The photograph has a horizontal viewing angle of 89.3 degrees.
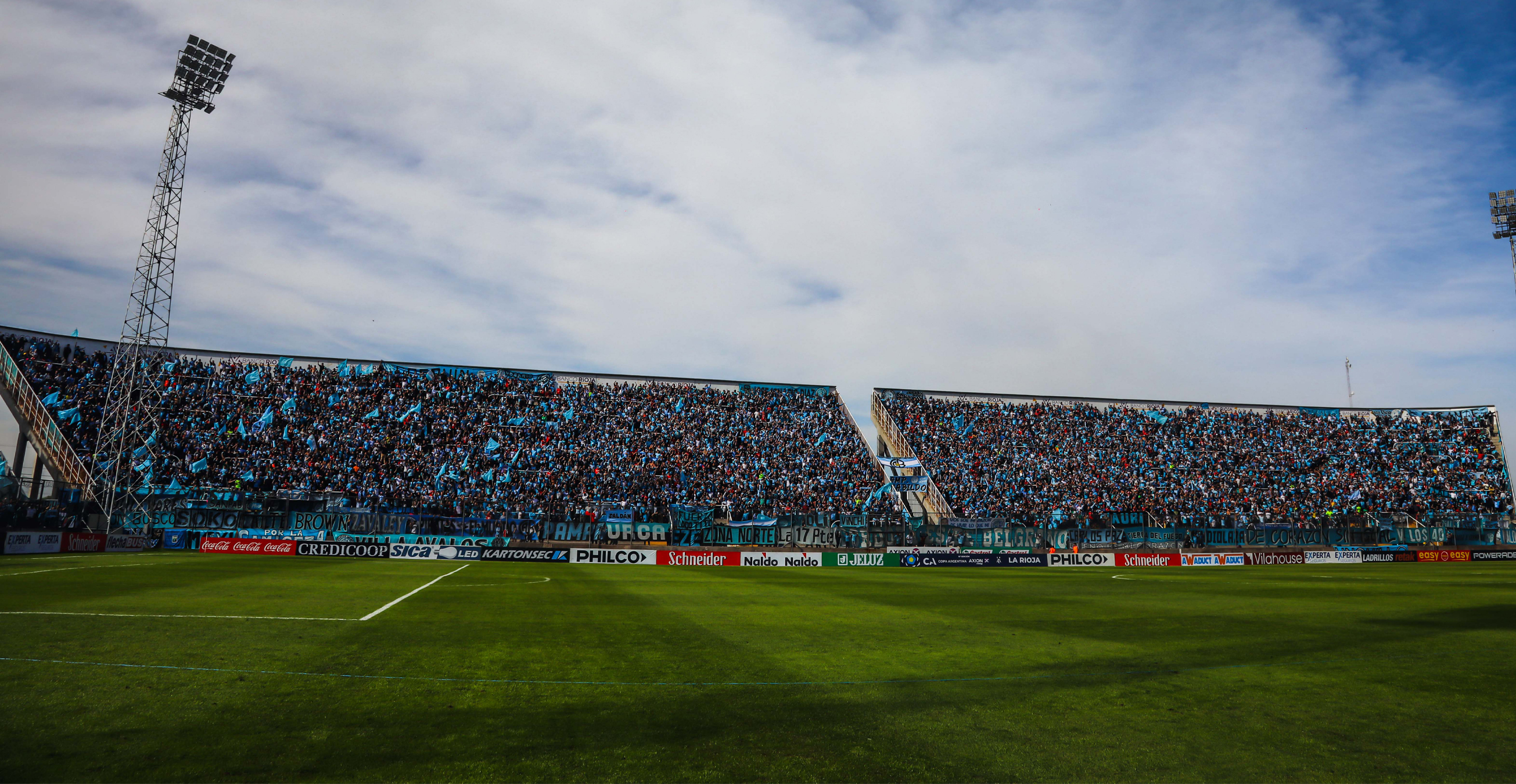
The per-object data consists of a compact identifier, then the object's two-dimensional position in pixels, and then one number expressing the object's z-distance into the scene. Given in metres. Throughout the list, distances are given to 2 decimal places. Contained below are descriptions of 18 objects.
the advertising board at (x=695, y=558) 39.12
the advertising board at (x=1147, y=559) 42.47
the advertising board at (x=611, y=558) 38.59
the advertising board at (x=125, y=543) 35.03
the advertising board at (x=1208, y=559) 43.59
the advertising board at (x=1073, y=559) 40.94
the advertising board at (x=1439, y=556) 45.97
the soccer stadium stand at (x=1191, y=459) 56.88
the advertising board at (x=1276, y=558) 44.69
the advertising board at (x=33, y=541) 30.47
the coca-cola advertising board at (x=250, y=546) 36.66
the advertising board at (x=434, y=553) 37.72
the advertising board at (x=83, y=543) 33.12
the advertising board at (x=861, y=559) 40.03
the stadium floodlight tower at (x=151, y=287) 37.06
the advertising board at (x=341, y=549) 36.59
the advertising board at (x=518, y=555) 38.22
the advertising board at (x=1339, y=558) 44.84
